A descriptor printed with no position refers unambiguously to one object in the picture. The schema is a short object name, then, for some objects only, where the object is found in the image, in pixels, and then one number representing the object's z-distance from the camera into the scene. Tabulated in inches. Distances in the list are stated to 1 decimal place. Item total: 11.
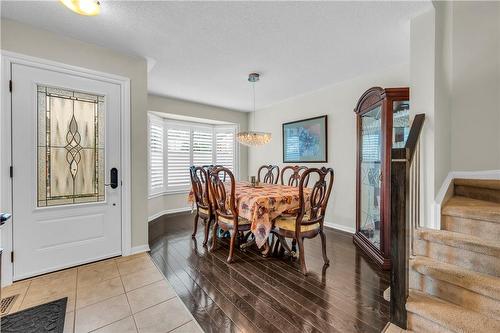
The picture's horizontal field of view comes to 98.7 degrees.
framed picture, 152.3
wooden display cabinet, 94.0
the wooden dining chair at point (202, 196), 110.7
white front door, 81.8
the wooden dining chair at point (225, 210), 96.4
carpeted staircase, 48.3
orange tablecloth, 85.9
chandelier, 135.3
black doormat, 58.0
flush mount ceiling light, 62.5
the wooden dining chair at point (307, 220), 86.9
